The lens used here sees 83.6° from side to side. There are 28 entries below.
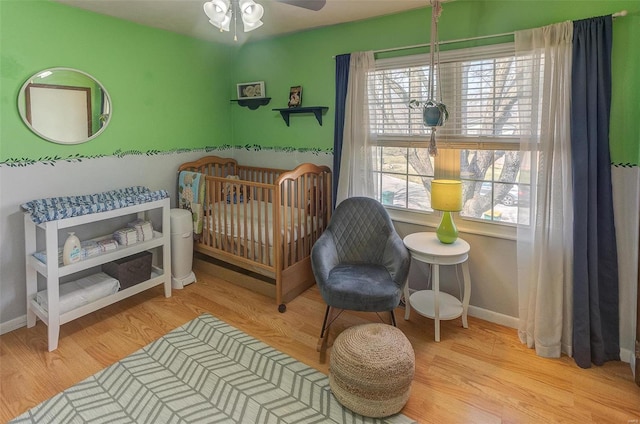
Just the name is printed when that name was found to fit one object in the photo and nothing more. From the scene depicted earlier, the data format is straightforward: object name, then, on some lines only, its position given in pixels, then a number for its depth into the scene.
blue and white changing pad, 2.25
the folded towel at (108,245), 2.59
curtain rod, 1.93
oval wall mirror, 2.47
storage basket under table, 2.74
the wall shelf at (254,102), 3.64
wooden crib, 2.83
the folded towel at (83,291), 2.41
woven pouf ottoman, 1.69
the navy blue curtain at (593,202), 1.99
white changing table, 2.25
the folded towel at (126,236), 2.72
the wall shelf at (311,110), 3.23
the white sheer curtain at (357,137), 2.87
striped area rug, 1.76
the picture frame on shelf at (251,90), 3.65
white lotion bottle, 2.39
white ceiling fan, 1.67
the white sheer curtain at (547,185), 2.10
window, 2.35
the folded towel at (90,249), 2.50
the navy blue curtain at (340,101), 2.94
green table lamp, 2.37
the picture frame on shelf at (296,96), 3.39
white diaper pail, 3.12
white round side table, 2.32
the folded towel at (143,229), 2.83
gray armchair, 2.16
